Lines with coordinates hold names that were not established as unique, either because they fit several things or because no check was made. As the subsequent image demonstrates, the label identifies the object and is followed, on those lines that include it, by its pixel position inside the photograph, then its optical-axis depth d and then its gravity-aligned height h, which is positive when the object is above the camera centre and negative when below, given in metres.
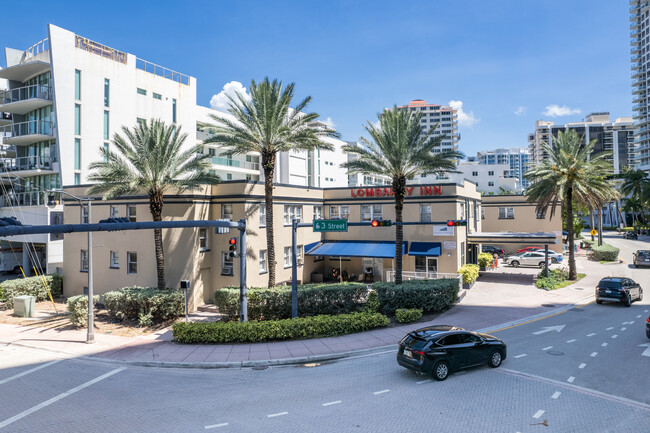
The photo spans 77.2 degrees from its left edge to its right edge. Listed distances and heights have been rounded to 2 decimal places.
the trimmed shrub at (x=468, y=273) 29.72 -4.32
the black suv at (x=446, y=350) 12.74 -4.41
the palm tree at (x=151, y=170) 23.22 +2.92
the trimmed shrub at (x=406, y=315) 20.36 -5.00
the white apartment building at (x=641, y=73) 126.41 +46.12
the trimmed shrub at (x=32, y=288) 27.88 -4.65
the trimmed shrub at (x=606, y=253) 43.81 -4.42
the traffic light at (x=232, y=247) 16.96 -1.19
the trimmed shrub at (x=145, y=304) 21.88 -4.61
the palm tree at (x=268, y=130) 23.94 +5.30
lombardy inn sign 32.22 +2.05
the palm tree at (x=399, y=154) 25.00 +3.92
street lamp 18.75 -4.03
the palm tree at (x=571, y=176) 31.03 +2.92
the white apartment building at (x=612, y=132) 148.88 +29.87
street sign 20.45 -0.39
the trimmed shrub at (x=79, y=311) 21.56 -4.73
